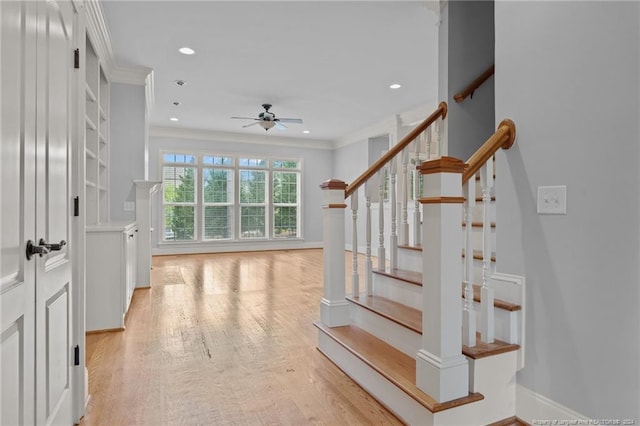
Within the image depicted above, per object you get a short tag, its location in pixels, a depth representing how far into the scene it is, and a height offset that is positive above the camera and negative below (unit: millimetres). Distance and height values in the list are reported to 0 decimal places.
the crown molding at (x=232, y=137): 7977 +1733
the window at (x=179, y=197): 8117 +321
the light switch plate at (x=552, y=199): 1659 +61
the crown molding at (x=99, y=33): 3135 +1722
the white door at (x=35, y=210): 1071 +3
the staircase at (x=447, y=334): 1630 -634
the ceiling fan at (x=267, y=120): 5957 +1505
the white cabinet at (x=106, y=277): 3137 -574
